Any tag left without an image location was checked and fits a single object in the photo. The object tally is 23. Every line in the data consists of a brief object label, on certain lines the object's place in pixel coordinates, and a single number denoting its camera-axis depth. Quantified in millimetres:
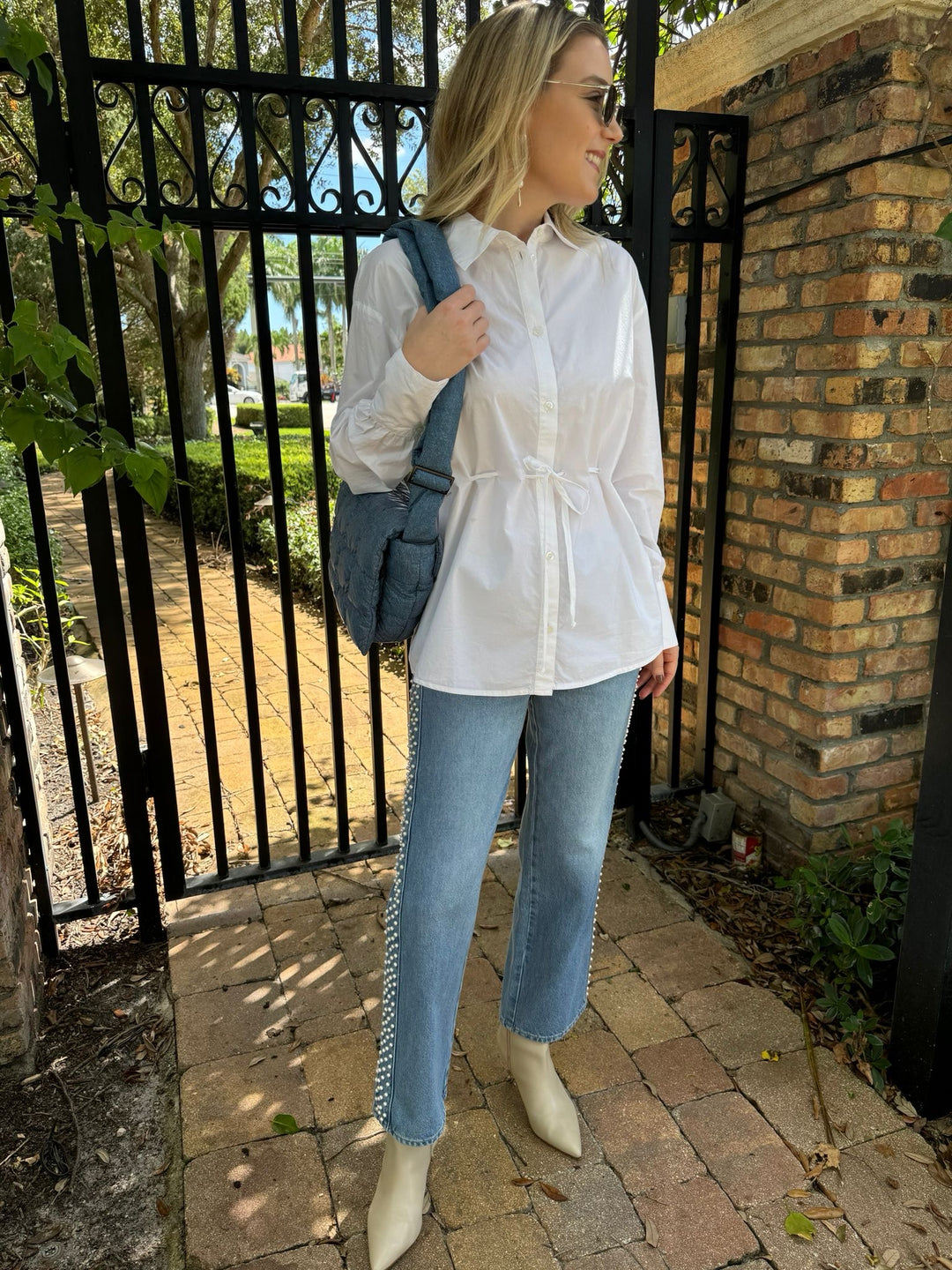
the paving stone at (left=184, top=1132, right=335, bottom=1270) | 1681
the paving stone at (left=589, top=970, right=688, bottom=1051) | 2186
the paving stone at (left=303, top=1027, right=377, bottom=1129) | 1968
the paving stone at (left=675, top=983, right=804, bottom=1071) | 2139
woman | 1479
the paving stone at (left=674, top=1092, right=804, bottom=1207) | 1782
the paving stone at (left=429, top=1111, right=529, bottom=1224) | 1737
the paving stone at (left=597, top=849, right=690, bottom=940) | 2609
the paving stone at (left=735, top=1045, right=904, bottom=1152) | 1907
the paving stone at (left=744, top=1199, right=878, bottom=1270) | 1629
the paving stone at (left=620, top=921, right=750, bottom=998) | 2371
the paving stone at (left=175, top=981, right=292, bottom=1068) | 2160
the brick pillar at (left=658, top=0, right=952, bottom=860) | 2273
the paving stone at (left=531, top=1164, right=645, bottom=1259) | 1674
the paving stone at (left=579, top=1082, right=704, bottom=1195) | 1811
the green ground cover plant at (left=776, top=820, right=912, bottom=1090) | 2115
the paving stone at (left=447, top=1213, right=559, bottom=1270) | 1633
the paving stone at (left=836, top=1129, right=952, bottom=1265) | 1671
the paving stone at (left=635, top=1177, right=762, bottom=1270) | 1646
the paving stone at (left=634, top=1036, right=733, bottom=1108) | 2014
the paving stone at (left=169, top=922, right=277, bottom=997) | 2393
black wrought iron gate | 2115
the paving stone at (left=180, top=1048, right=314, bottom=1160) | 1916
